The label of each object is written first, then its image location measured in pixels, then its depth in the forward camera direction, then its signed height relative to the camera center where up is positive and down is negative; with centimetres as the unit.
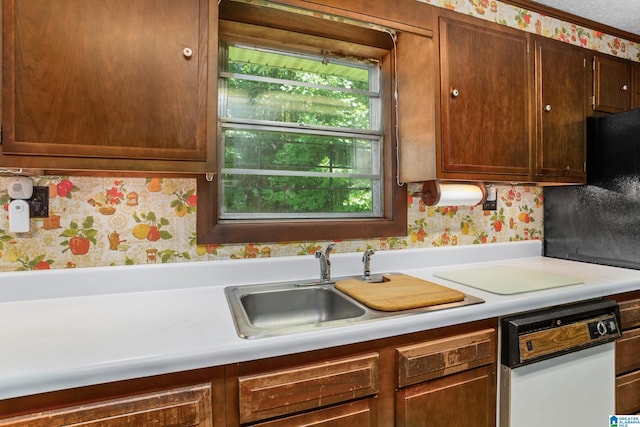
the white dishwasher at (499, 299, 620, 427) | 117 -57
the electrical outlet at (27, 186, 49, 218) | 118 +5
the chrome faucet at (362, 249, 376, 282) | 151 -21
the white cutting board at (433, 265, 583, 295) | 133 -28
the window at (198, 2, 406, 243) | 153 +42
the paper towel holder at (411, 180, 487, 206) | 161 +12
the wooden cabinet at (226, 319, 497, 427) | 85 -48
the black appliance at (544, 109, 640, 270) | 169 +9
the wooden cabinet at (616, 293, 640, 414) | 146 -64
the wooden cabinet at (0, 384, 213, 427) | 71 -44
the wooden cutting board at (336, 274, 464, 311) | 112 -29
